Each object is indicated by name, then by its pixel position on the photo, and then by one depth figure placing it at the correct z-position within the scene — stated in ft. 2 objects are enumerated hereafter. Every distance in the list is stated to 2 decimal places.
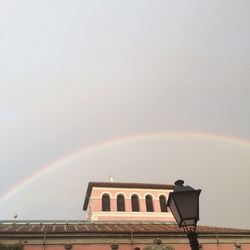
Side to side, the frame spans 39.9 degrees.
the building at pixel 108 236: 95.30
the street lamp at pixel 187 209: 27.84
